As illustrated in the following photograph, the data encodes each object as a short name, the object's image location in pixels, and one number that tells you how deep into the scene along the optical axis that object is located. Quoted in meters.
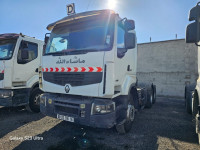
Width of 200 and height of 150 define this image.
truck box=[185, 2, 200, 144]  2.31
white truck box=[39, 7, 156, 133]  2.69
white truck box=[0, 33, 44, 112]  4.37
